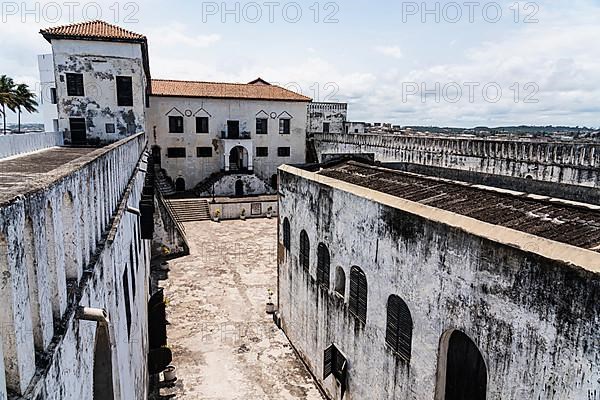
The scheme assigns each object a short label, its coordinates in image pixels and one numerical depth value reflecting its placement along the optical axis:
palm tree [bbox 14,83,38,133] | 37.37
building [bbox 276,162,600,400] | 5.12
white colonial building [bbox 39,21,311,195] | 22.53
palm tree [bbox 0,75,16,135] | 31.88
